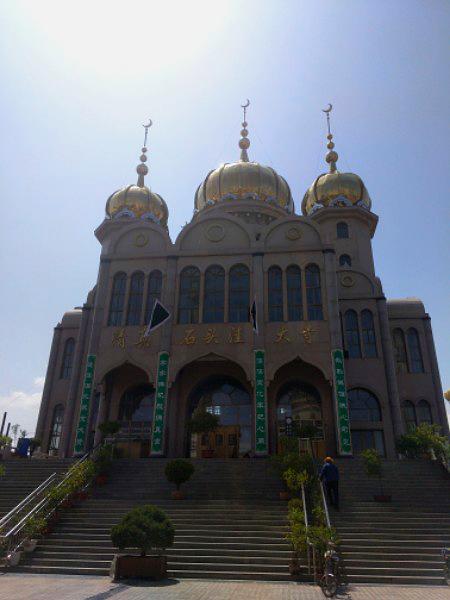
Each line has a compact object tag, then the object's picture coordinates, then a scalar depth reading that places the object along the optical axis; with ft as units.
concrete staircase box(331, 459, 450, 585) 31.55
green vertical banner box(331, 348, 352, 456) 63.16
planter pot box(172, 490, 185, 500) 46.75
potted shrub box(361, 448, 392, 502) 46.81
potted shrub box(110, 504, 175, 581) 29.17
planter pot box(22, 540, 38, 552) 35.94
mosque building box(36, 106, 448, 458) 70.08
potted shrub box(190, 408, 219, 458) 66.18
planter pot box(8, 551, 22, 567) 33.65
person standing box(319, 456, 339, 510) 42.14
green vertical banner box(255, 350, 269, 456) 64.95
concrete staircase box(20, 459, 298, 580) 33.14
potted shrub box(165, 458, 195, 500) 47.93
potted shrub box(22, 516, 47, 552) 36.07
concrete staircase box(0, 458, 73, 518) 47.93
